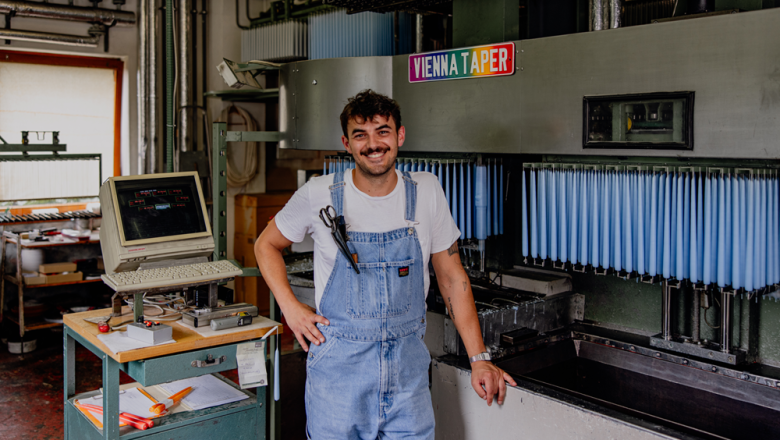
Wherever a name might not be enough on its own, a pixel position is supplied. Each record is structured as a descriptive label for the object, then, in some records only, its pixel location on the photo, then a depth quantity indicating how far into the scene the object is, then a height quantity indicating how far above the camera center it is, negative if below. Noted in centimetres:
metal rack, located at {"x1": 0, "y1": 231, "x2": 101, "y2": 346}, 452 -54
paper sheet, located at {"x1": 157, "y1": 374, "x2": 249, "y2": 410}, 237 -71
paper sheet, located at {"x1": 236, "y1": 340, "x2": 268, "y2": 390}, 227 -56
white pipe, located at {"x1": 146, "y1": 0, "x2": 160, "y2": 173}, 498 +85
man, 169 -25
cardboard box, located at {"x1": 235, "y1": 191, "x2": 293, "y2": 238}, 543 -7
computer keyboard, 220 -26
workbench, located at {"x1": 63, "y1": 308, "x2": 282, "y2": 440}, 209 -57
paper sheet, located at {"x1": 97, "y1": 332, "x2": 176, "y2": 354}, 208 -45
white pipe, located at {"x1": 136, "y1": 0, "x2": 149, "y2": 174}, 499 +89
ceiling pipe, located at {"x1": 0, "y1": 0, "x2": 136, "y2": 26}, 469 +139
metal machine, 169 -6
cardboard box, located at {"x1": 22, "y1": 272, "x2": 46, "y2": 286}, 462 -55
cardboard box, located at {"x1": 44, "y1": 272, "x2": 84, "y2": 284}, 470 -55
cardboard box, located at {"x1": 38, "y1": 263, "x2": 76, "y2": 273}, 473 -48
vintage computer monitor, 233 -7
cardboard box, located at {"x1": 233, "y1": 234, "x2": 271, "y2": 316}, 542 -69
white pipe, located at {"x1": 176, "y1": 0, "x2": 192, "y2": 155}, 519 +99
